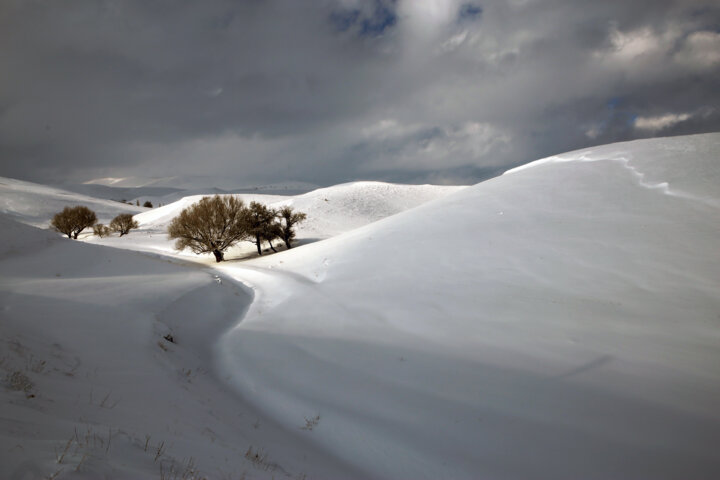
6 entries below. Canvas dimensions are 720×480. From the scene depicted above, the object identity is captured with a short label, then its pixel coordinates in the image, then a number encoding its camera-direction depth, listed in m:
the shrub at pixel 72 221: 36.94
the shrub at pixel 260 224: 27.88
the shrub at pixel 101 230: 39.38
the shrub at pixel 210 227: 26.05
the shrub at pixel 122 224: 40.69
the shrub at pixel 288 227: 29.64
